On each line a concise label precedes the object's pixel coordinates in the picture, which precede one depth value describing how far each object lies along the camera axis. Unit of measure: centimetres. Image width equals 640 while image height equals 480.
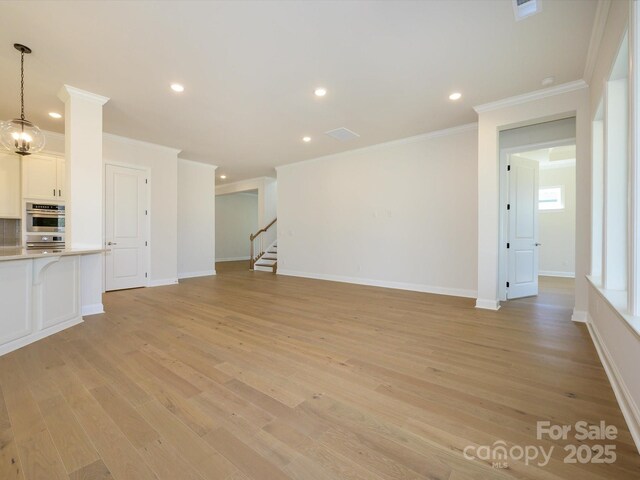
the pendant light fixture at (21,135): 306
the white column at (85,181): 369
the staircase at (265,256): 865
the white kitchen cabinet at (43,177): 476
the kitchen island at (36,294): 258
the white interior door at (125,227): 540
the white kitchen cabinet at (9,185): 465
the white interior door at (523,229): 491
